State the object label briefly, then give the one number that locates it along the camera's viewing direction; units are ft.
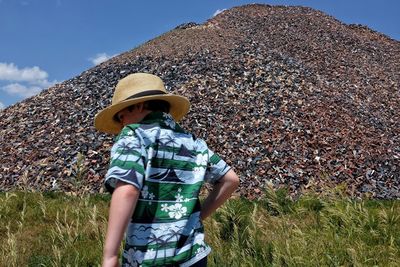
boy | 7.56
